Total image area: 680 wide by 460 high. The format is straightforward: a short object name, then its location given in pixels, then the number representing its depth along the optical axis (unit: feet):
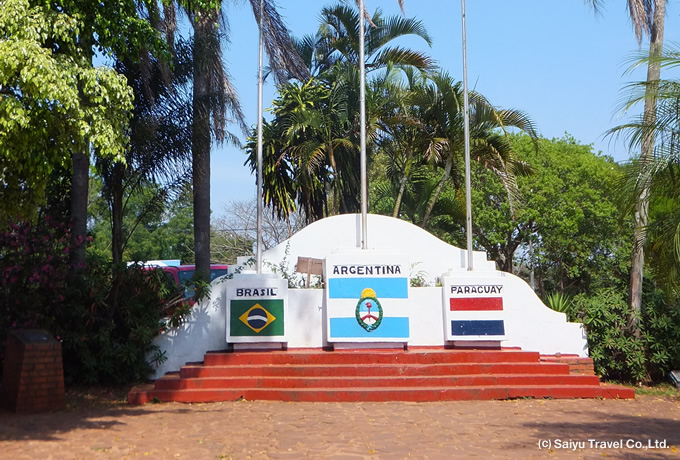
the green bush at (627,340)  41.55
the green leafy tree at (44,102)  24.64
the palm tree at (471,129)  46.96
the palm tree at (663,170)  30.48
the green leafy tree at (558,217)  77.05
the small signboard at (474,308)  38.14
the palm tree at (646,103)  38.60
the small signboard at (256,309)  37.11
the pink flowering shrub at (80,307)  35.27
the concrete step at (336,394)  33.01
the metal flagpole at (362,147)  39.52
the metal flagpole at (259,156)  39.01
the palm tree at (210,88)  42.88
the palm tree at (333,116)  55.77
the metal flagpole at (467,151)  41.11
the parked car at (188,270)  59.39
